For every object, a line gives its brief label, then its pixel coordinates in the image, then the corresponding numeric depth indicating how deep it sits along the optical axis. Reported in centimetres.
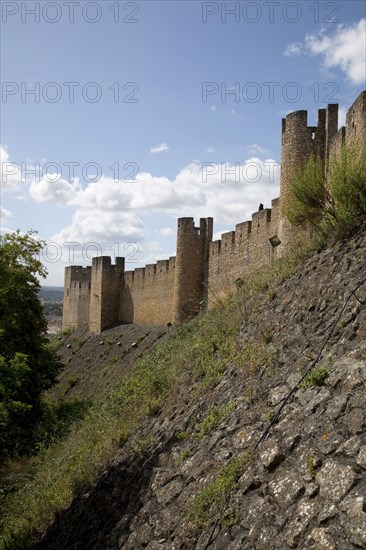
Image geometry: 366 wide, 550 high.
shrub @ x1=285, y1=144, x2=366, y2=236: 844
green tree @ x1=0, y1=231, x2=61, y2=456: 1405
